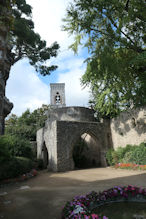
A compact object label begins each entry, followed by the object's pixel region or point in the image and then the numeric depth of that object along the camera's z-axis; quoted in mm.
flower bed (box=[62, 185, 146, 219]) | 3374
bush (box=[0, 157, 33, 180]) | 7977
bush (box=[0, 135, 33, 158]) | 9931
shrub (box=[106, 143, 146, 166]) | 10852
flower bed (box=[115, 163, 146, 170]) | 10080
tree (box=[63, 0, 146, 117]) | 6180
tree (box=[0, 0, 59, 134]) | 12961
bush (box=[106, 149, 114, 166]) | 13919
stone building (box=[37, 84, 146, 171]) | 12922
